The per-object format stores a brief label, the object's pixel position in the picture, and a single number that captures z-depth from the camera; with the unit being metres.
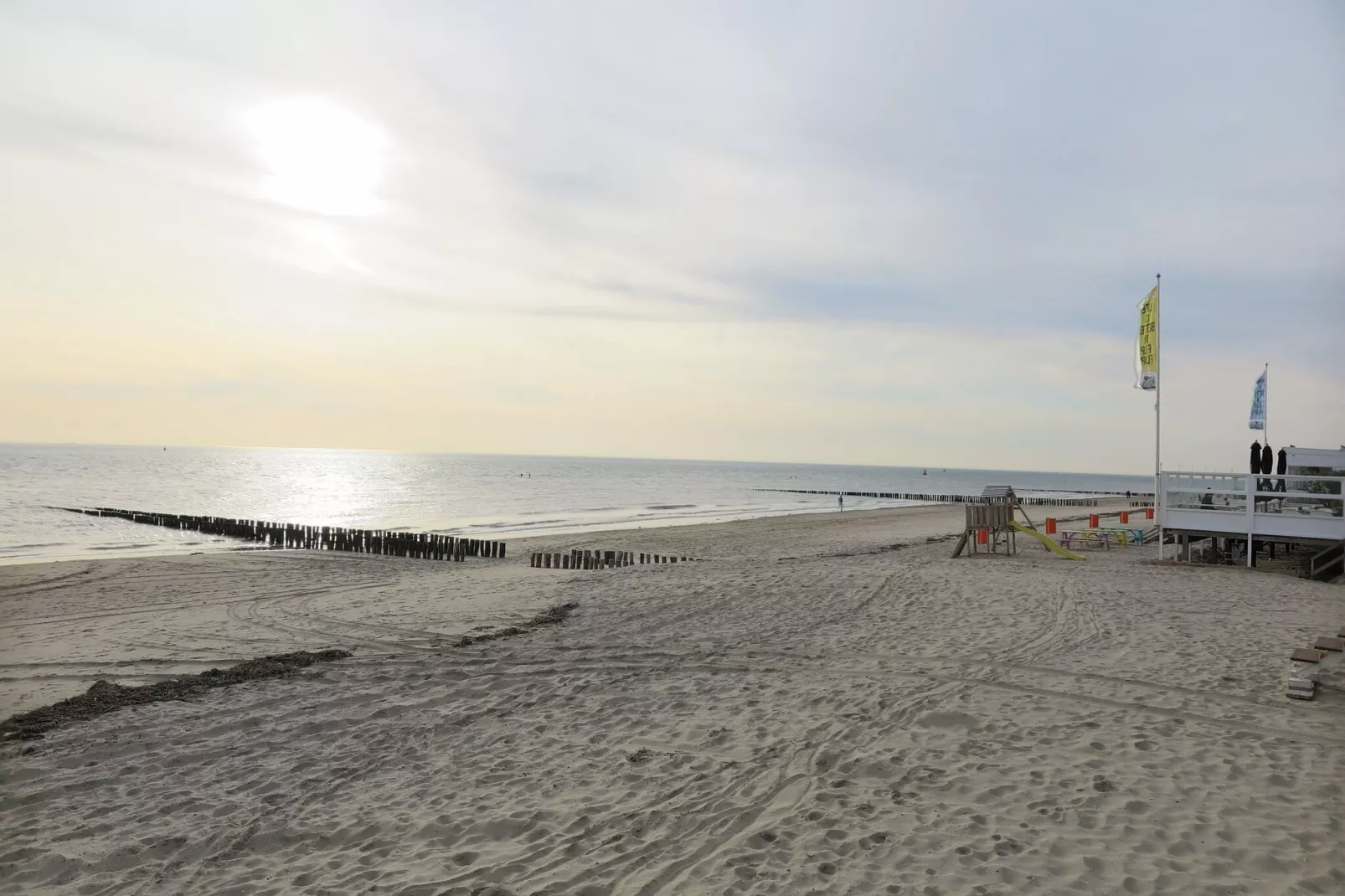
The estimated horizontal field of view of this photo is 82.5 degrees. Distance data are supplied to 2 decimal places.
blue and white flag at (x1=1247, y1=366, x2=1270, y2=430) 19.64
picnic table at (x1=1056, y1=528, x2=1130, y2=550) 20.08
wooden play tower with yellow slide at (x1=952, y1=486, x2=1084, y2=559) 18.25
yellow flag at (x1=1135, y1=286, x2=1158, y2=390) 18.14
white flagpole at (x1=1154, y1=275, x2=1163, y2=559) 16.20
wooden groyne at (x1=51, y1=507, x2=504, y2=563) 22.72
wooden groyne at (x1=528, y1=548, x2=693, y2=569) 18.91
